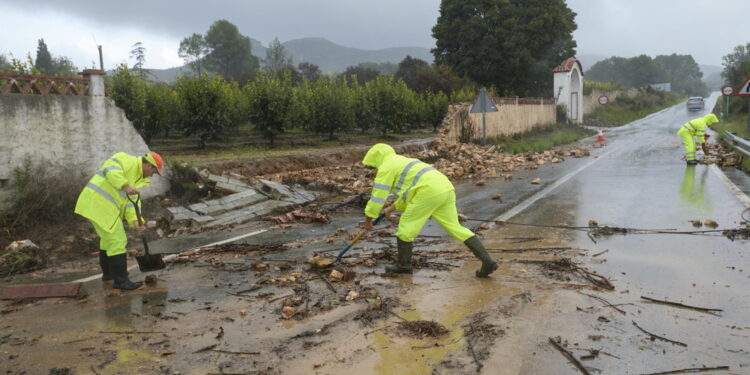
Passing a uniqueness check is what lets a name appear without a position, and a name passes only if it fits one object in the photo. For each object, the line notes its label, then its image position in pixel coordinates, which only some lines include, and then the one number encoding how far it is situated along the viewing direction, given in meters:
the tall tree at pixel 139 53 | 79.71
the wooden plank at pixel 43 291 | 5.61
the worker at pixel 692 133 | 14.66
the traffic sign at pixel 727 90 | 28.75
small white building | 36.38
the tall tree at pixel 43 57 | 78.81
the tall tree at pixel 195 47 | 102.41
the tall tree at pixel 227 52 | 99.56
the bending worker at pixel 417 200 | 5.56
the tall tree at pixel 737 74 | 36.13
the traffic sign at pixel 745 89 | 16.97
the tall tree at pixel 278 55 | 80.75
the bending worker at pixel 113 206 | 5.73
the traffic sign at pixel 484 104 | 19.76
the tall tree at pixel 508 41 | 41.03
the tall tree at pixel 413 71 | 39.22
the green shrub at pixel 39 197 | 8.54
